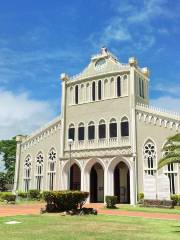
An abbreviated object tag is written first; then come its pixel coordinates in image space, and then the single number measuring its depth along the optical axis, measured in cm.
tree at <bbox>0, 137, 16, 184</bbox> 5641
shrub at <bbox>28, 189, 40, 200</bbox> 3684
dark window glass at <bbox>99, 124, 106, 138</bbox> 3478
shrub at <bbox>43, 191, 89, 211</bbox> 2056
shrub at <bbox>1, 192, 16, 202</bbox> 3366
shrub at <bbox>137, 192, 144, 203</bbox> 3022
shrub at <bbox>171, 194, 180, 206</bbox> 2799
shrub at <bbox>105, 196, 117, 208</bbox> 2638
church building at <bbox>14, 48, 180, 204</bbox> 3150
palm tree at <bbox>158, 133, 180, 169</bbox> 1622
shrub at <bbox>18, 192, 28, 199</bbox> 3750
